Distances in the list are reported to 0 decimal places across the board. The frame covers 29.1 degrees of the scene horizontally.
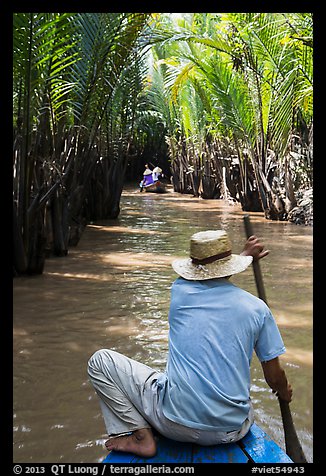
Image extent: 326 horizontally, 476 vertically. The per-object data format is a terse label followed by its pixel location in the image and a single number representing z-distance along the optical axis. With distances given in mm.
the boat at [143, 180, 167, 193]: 22484
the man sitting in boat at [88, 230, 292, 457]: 2271
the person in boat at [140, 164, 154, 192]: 23016
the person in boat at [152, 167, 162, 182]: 22533
